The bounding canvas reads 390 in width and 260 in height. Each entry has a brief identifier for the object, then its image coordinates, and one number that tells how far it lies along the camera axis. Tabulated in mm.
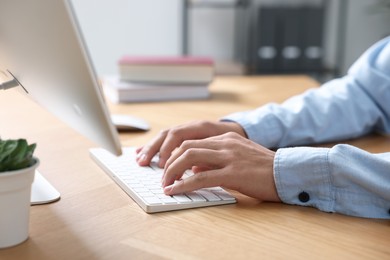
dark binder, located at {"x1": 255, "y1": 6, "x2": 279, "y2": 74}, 3005
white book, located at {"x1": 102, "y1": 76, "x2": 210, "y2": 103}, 1822
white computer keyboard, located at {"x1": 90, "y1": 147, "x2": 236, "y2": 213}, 1159
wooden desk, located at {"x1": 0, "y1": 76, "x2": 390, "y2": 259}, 1053
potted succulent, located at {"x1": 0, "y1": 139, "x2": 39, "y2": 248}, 992
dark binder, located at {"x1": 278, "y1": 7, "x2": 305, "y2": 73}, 3022
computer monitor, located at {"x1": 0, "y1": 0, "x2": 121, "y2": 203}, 947
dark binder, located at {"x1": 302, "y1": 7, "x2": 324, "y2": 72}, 3050
